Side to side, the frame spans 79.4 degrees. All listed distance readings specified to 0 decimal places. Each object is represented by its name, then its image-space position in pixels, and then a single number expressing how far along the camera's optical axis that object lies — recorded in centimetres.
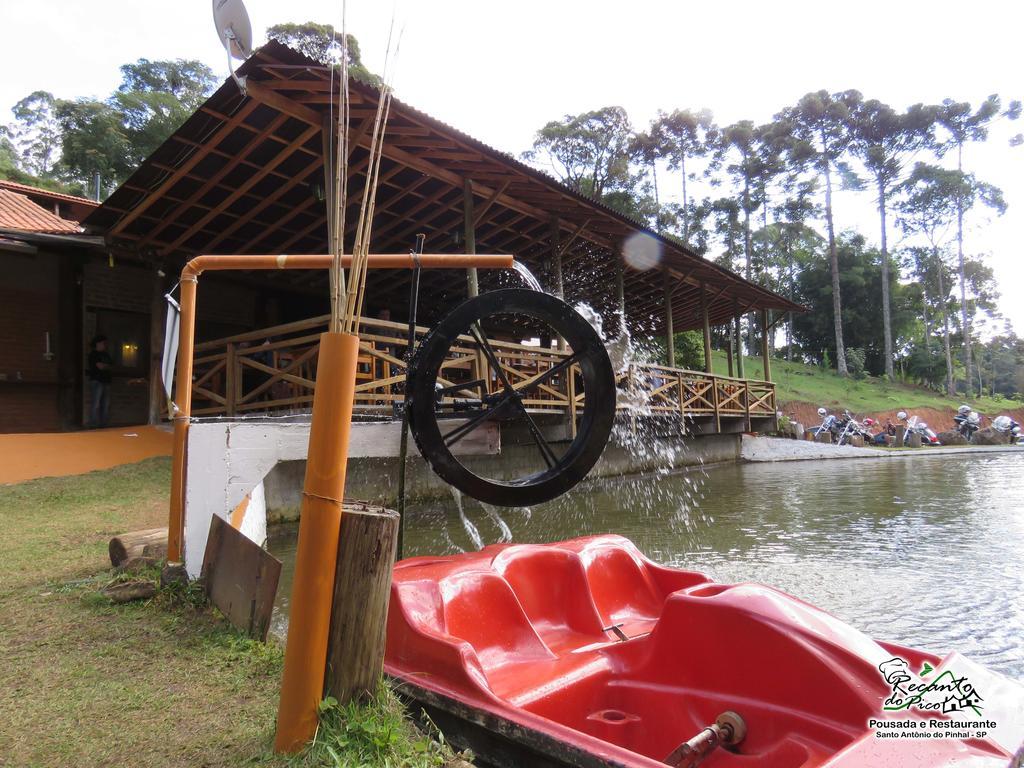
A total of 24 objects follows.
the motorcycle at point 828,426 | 2127
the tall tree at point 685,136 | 3734
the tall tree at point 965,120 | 3369
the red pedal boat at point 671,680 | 182
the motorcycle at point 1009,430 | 2073
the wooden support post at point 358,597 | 179
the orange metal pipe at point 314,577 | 173
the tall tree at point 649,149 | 3606
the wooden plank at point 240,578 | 288
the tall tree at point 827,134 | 3488
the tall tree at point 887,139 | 3422
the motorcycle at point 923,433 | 2055
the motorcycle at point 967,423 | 2173
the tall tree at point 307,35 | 1467
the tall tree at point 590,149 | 3219
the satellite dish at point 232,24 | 308
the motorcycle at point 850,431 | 2009
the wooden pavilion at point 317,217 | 678
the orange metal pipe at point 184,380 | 330
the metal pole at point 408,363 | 271
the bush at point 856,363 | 3575
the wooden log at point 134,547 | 387
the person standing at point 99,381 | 962
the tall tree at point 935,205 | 3512
